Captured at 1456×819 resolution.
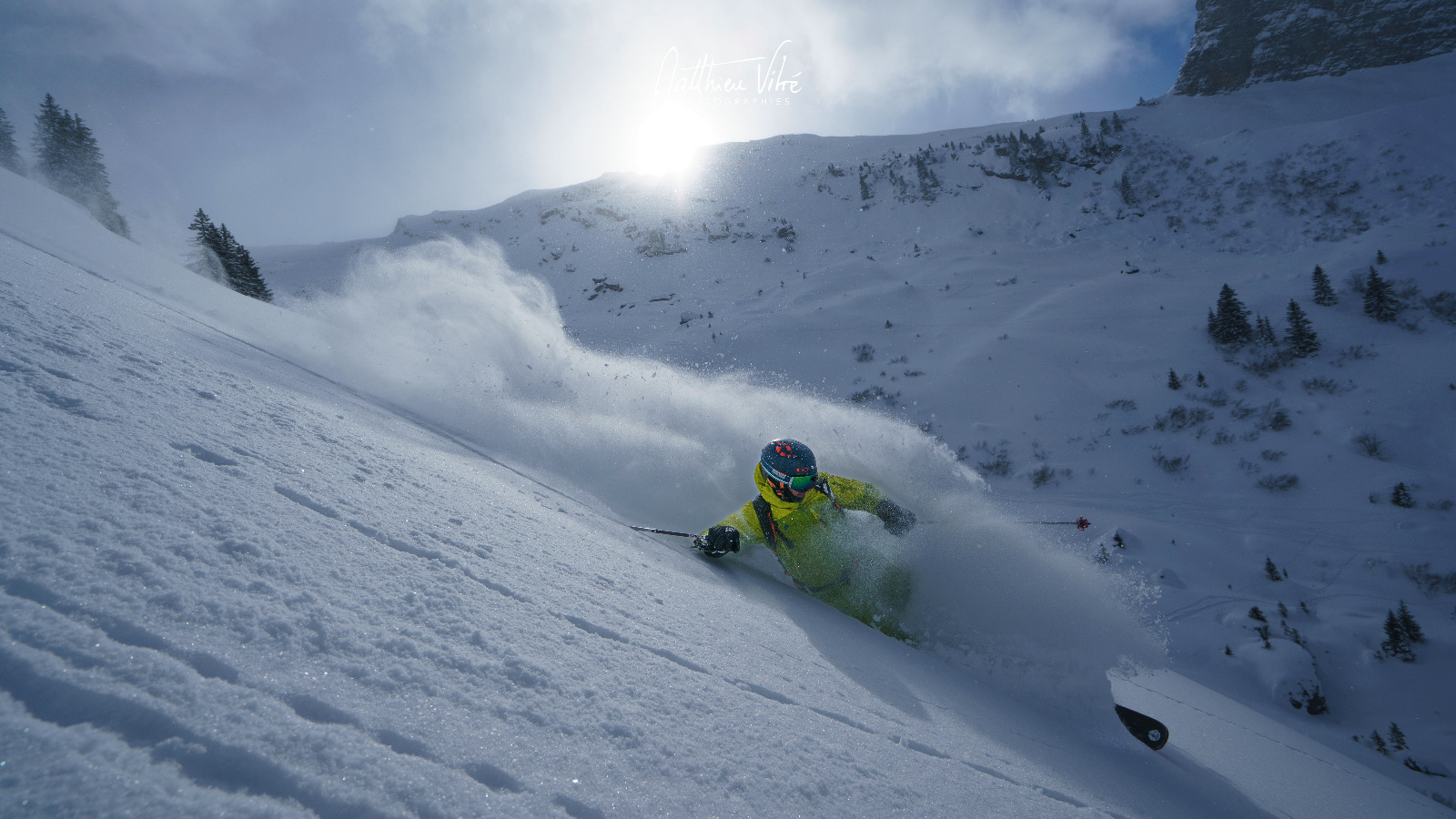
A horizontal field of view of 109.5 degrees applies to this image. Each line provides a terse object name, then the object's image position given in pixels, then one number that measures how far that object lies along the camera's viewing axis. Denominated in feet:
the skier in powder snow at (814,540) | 15.94
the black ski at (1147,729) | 12.44
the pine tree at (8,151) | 87.61
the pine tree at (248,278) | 71.00
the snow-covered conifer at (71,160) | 88.69
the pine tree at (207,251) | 67.10
